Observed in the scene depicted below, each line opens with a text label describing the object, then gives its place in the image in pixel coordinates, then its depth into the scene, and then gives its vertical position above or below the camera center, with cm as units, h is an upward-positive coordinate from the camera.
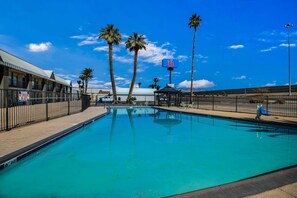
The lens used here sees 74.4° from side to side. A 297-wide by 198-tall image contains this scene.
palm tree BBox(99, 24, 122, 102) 3231 +1029
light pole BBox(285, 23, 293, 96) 3077 +1137
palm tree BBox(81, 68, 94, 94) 6399 +797
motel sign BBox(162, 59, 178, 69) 3756 +674
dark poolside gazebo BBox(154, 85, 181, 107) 2586 +12
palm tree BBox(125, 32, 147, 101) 3422 +969
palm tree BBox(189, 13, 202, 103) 3156 +1237
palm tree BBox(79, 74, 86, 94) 6656 +677
